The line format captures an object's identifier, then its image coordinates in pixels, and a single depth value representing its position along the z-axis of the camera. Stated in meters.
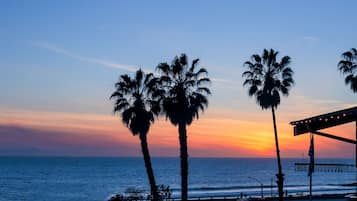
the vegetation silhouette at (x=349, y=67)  31.25
